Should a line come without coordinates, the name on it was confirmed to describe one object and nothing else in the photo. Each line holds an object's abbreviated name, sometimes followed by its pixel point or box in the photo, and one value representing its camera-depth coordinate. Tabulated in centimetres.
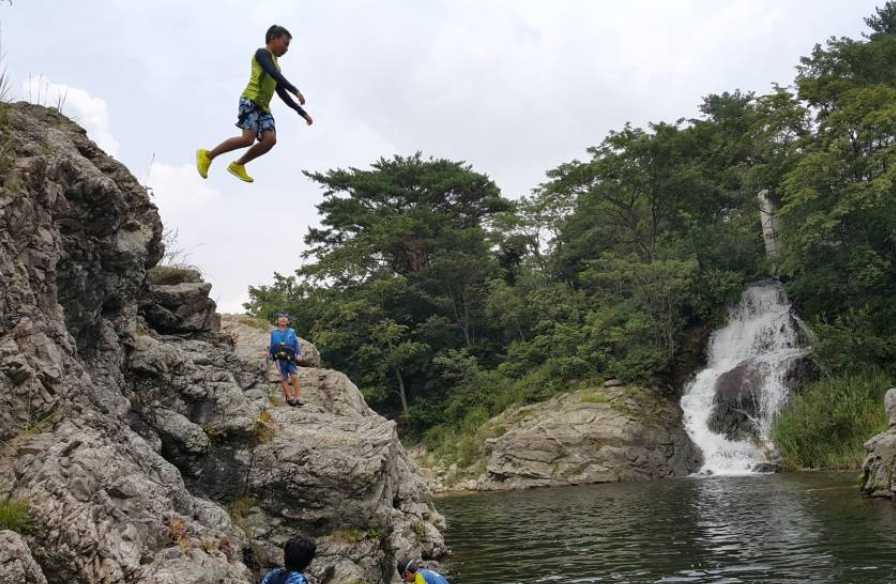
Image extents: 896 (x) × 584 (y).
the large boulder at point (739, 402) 3358
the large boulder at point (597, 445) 3400
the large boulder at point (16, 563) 596
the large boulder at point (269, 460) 1141
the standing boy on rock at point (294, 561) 652
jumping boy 855
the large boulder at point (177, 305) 1482
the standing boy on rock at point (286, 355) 1518
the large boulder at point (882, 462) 1834
